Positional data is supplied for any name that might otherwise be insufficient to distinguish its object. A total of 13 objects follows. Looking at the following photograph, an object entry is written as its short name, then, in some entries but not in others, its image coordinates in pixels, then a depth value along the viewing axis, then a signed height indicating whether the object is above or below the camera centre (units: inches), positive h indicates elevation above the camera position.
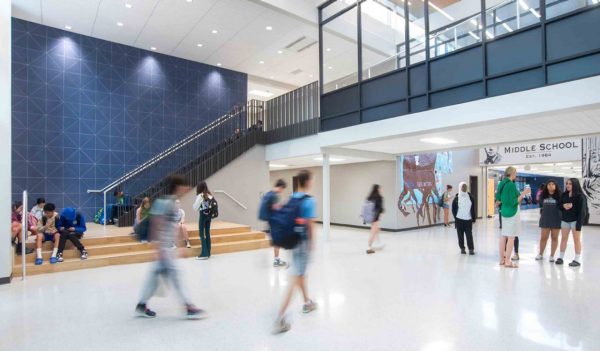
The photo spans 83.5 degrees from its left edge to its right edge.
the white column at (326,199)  362.6 -19.4
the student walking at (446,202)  498.6 -32.6
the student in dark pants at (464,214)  273.7 -27.8
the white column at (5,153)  193.2 +17.7
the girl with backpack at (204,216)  248.2 -25.6
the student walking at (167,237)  135.3 -21.9
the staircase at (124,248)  228.2 -53.6
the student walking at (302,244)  125.3 -23.9
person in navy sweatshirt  235.0 -32.6
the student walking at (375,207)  291.6 -22.7
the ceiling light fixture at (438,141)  315.3 +38.6
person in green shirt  219.9 -16.5
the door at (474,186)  611.5 -10.6
